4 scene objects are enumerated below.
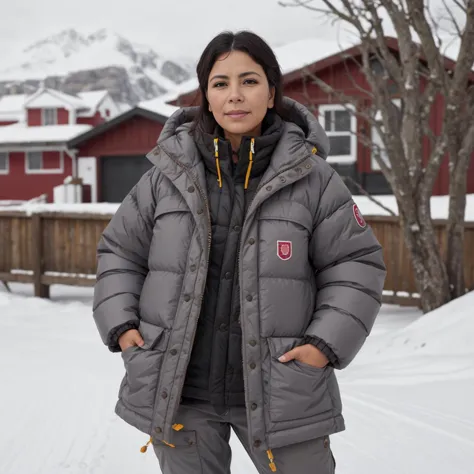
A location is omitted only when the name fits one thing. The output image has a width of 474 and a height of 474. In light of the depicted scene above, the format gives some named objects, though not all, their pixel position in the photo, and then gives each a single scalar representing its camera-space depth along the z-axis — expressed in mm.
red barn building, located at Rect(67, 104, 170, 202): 24734
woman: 2109
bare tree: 6934
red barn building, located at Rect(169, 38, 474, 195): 18391
